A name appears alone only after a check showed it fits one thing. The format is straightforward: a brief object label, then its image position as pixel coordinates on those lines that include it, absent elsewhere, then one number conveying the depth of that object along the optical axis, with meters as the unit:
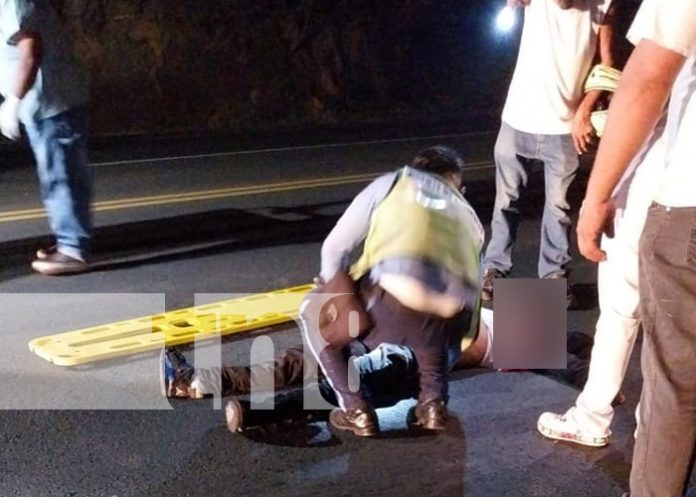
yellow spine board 5.28
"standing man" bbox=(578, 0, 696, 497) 2.94
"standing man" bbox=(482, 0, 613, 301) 6.00
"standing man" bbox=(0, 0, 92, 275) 6.54
